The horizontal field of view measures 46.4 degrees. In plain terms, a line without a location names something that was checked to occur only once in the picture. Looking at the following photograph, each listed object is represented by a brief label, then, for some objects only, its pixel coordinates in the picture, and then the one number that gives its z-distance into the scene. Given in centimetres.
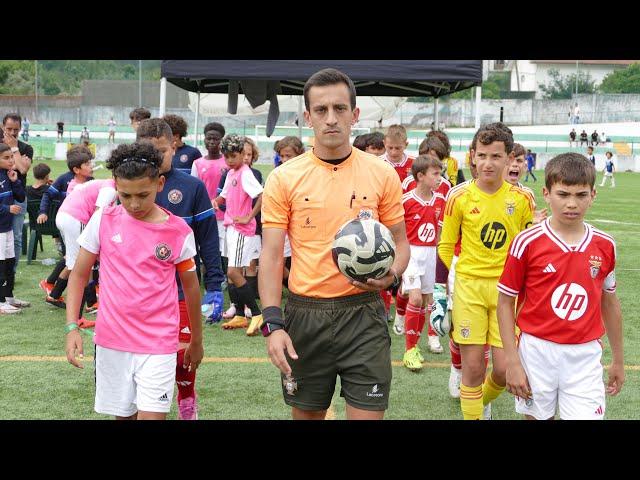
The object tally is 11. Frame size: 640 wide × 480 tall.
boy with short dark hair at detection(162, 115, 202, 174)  984
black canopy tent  1002
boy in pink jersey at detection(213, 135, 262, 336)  852
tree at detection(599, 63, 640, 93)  8725
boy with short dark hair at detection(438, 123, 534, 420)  512
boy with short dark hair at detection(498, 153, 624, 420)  389
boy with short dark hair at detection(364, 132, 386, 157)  930
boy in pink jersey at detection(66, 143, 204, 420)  403
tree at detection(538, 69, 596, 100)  9181
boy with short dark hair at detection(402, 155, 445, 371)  736
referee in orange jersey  365
